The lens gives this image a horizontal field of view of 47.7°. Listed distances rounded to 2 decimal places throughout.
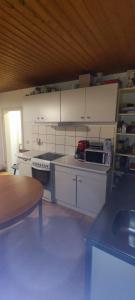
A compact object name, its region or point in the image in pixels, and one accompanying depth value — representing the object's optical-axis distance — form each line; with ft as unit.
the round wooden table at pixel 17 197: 4.45
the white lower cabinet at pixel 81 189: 7.37
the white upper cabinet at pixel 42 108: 9.14
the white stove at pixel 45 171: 8.68
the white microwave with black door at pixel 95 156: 7.75
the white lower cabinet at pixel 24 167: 9.89
